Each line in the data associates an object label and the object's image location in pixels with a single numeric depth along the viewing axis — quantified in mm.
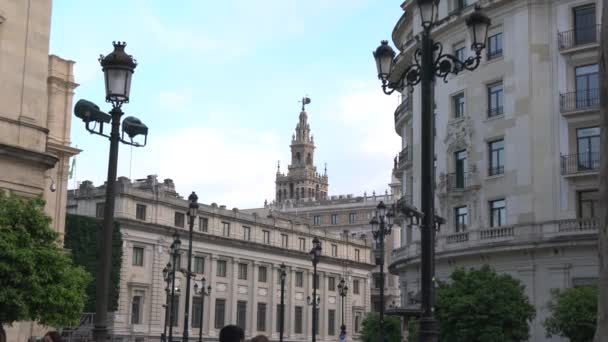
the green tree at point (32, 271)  23391
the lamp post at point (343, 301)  42806
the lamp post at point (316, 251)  39031
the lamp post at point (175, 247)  39688
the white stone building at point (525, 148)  37344
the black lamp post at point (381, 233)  31020
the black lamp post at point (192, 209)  33156
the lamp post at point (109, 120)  13460
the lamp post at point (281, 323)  48581
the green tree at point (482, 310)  32375
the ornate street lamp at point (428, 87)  14656
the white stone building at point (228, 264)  68438
